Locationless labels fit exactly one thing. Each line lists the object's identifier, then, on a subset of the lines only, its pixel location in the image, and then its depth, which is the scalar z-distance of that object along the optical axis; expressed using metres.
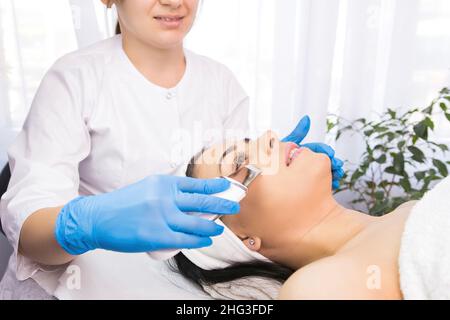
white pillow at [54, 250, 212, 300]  1.05
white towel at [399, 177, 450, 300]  0.79
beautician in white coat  0.86
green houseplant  1.70
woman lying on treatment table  1.06
